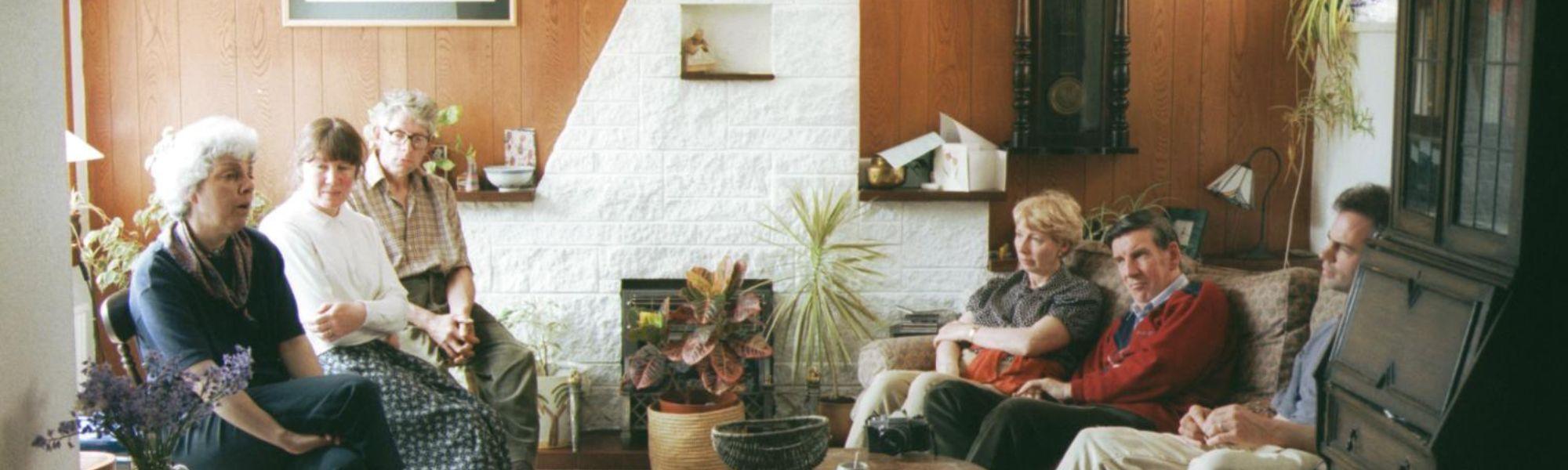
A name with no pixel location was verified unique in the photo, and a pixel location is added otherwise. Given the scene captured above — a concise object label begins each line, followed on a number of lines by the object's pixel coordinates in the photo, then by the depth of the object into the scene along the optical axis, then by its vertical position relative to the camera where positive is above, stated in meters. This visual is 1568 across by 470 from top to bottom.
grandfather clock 5.00 +0.17
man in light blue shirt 3.30 -0.63
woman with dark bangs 3.72 -0.42
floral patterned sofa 3.69 -0.43
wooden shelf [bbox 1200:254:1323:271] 5.16 -0.42
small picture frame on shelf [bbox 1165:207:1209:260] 5.21 -0.31
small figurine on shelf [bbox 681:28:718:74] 5.14 +0.25
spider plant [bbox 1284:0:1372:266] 4.91 +0.20
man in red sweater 3.78 -0.57
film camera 3.42 -0.65
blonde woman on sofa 4.19 -0.53
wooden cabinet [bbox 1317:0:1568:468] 2.38 -0.19
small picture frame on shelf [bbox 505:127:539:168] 5.21 -0.05
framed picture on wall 5.14 +0.38
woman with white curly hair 3.07 -0.37
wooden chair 3.07 -0.38
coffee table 3.36 -0.70
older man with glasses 4.46 -0.39
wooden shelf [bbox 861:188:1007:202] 5.09 -0.20
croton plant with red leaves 4.81 -0.63
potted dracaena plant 5.10 -0.50
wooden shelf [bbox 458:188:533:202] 5.11 -0.21
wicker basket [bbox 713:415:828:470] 3.14 -0.62
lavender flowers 2.56 -0.45
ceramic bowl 5.12 -0.15
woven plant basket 4.77 -0.93
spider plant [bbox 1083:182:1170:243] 5.23 -0.26
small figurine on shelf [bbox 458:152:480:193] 5.15 -0.16
